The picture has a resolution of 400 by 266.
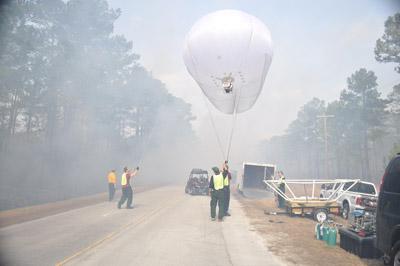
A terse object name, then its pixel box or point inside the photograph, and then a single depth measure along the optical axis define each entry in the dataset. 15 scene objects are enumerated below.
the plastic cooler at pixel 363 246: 7.12
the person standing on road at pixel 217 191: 12.27
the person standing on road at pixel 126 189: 15.46
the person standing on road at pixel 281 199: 16.76
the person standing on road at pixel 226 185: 13.46
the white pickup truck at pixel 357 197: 13.04
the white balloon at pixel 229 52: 13.00
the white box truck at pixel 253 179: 23.82
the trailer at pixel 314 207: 12.79
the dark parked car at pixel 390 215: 5.43
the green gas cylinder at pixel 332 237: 8.30
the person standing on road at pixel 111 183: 19.37
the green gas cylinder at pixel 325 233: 8.56
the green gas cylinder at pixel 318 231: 9.17
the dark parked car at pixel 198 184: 24.98
